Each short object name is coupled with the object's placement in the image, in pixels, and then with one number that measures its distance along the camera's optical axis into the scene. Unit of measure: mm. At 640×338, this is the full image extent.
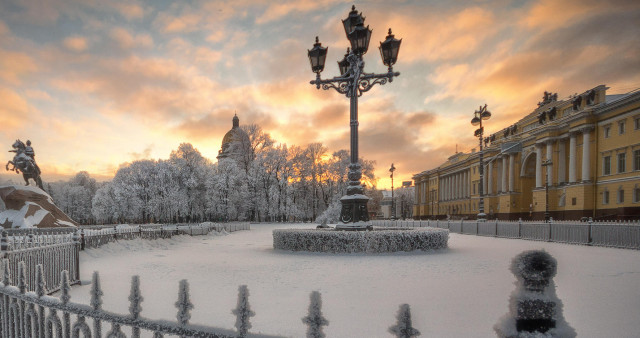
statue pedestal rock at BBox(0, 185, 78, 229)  22688
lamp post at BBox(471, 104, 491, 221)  27952
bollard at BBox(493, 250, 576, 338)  1472
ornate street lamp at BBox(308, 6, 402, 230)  14141
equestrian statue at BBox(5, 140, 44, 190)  27047
